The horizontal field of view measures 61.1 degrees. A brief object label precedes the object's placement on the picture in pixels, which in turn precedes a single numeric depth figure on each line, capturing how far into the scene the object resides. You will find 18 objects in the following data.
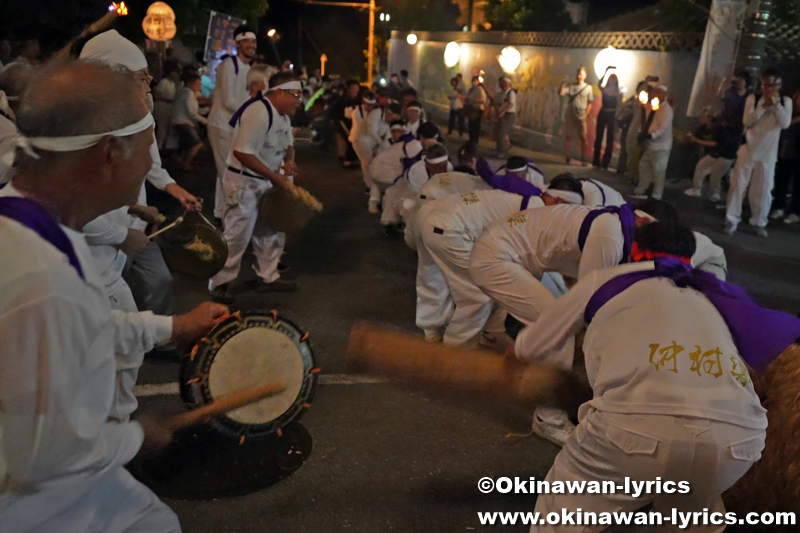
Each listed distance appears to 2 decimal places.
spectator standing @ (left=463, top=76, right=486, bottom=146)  18.59
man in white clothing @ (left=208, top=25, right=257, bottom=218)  8.44
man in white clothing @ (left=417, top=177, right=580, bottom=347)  5.11
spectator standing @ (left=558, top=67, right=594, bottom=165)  15.96
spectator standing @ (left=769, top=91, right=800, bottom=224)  10.34
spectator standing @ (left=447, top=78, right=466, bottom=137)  21.05
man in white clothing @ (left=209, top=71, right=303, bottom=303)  5.94
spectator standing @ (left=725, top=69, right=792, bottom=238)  9.07
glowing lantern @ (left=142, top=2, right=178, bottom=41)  12.66
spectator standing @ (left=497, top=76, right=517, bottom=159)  17.25
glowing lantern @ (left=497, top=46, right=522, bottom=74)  20.81
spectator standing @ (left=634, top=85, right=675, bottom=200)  11.63
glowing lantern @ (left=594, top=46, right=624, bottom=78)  16.12
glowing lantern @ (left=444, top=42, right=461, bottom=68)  25.53
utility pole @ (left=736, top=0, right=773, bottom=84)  12.06
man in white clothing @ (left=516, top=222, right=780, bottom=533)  2.21
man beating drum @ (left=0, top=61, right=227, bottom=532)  1.30
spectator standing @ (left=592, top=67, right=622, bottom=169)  14.80
